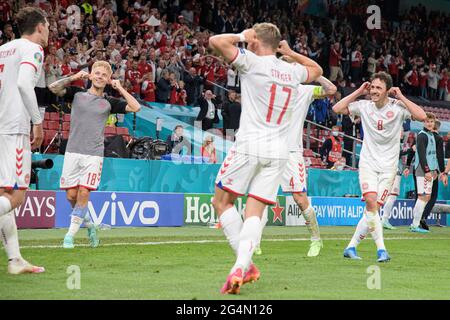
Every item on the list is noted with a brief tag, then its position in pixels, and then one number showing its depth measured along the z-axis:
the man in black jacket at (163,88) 25.17
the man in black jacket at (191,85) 26.28
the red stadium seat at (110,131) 21.27
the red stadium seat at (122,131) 21.84
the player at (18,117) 8.48
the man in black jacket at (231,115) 24.54
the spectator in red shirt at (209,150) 21.86
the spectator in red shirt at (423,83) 37.50
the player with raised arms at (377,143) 11.63
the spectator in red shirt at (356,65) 35.16
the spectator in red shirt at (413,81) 37.03
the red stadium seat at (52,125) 20.48
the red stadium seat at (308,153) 25.68
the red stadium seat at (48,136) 20.25
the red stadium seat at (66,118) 20.81
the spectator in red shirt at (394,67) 36.31
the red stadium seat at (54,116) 20.62
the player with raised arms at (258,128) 7.90
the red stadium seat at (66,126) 20.67
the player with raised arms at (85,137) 12.12
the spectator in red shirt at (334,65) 33.59
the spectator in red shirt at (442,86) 38.28
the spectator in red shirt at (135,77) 24.00
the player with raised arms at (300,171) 12.09
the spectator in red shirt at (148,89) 24.58
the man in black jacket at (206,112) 24.94
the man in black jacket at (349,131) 27.79
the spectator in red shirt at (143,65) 24.53
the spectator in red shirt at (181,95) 25.79
